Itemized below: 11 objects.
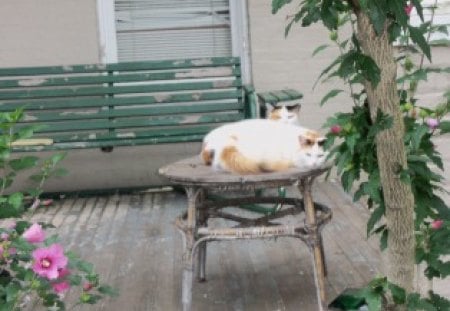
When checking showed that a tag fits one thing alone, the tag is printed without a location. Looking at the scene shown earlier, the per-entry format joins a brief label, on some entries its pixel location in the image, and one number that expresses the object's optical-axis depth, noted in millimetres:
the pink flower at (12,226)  2810
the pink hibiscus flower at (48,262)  2467
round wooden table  3579
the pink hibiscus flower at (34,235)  2600
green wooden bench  6242
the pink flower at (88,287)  2656
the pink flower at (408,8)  2059
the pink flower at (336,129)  2552
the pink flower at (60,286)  2576
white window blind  6773
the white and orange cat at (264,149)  3705
